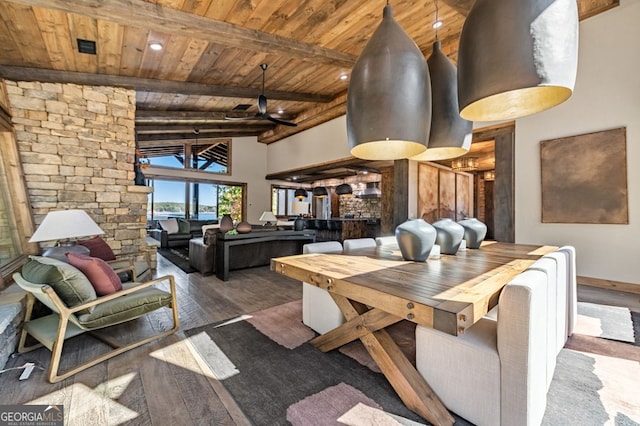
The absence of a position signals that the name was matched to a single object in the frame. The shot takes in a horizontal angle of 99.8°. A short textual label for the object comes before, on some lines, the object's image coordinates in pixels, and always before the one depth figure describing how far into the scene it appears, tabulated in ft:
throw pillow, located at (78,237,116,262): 10.54
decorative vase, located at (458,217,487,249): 8.75
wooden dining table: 3.82
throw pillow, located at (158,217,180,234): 26.00
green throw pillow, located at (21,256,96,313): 5.99
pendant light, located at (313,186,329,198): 31.27
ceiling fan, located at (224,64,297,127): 15.96
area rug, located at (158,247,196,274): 17.43
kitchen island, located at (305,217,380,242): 28.77
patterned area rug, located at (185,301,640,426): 4.77
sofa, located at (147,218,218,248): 25.22
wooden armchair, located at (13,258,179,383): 5.85
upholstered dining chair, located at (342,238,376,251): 8.61
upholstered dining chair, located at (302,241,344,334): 7.43
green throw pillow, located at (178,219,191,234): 26.82
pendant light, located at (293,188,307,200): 35.14
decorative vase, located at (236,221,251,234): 15.58
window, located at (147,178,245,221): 30.40
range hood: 29.81
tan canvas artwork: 10.99
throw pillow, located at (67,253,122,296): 6.78
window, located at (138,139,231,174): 27.89
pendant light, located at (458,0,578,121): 4.05
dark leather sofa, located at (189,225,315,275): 15.48
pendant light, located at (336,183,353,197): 29.58
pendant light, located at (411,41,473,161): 6.55
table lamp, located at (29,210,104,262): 8.39
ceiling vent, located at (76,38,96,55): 11.15
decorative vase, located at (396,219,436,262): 6.31
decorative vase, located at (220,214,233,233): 15.02
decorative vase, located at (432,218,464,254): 7.50
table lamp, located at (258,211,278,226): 21.01
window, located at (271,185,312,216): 40.16
